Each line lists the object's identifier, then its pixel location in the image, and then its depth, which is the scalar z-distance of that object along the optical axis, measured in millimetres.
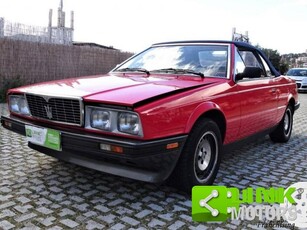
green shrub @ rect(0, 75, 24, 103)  9179
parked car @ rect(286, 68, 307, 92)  17781
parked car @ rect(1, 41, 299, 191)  2633
